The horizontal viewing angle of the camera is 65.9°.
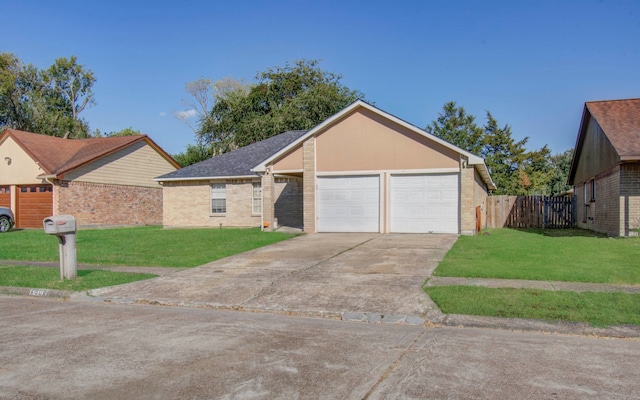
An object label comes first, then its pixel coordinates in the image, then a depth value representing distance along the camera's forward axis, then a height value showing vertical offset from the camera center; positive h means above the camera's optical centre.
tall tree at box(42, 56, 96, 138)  53.06 +11.99
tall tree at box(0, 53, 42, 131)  46.22 +9.99
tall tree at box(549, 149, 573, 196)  47.94 +1.73
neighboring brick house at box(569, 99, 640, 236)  16.53 +0.98
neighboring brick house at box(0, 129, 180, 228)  26.81 +0.93
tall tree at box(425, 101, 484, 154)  44.94 +6.02
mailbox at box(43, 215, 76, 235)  9.72 -0.58
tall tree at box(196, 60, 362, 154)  41.88 +7.86
